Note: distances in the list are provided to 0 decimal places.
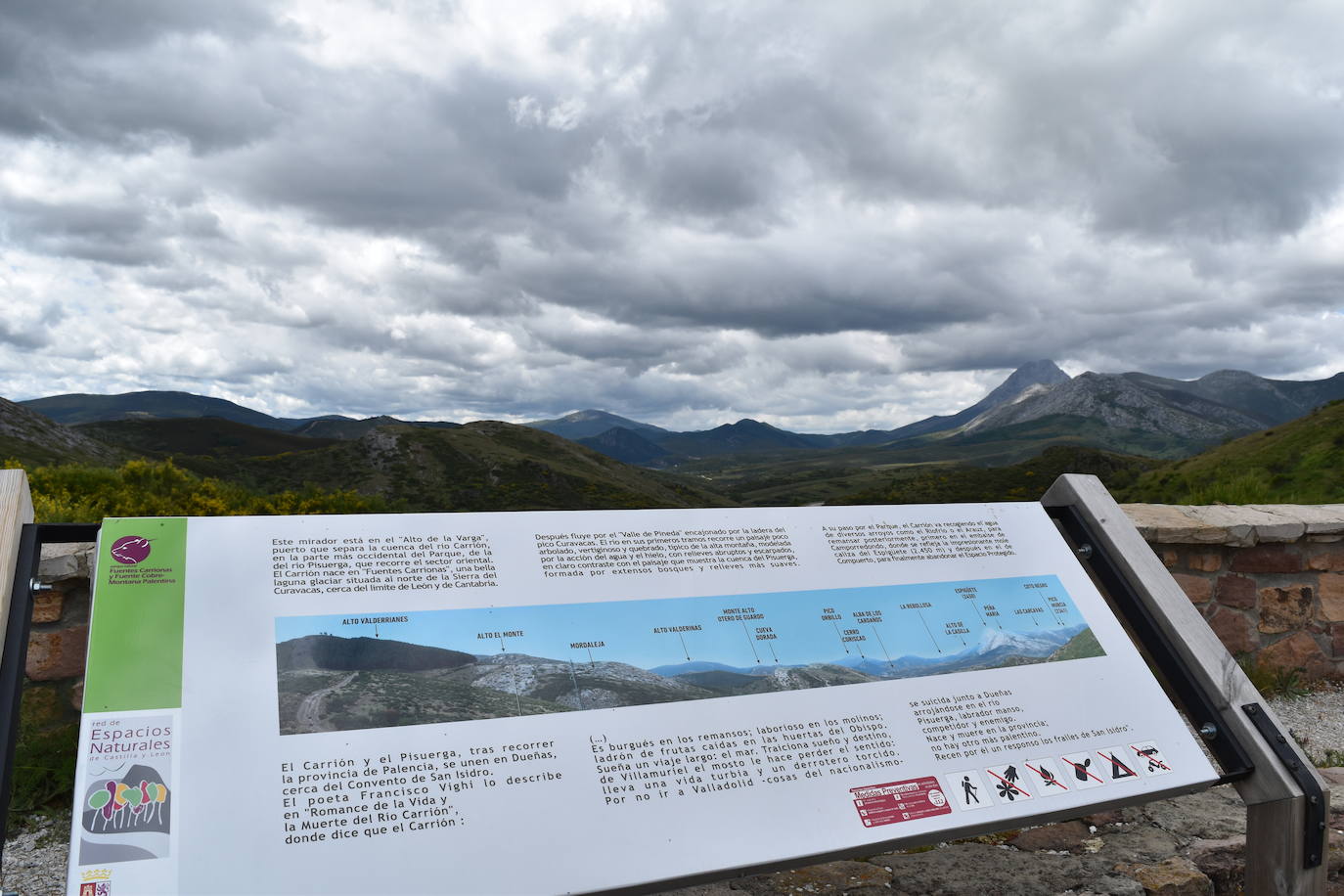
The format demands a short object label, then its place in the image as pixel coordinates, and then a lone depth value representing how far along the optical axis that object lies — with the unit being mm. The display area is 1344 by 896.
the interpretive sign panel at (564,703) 1883
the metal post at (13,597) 1962
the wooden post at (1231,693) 2641
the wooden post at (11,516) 2070
